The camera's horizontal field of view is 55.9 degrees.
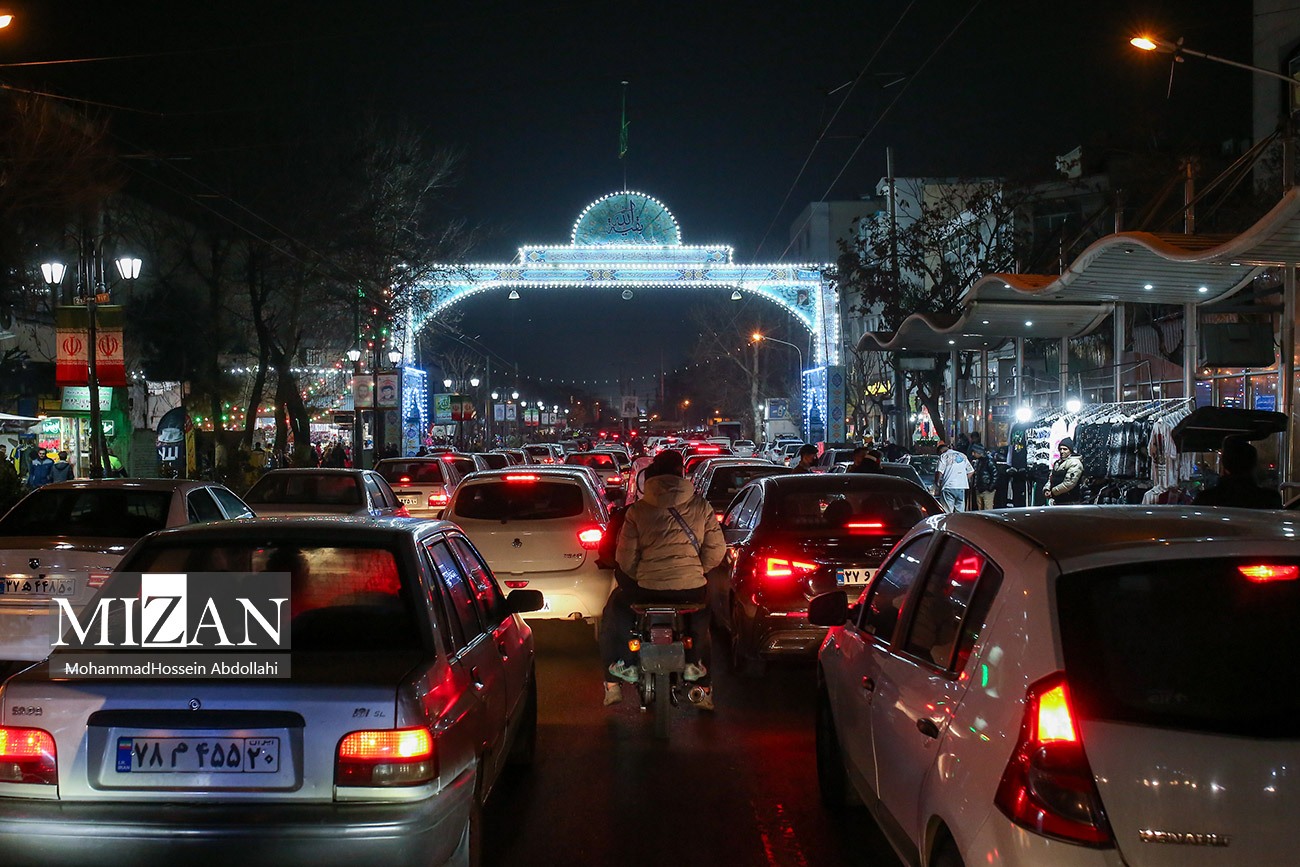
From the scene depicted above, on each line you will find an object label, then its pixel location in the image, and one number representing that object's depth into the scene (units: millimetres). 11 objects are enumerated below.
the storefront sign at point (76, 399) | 28703
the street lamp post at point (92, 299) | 21562
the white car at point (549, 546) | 11039
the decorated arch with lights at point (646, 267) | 47031
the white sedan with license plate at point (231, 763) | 4066
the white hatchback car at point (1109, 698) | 3129
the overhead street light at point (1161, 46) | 15891
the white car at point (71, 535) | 8789
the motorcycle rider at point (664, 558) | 7938
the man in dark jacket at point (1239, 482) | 8336
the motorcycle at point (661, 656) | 7648
